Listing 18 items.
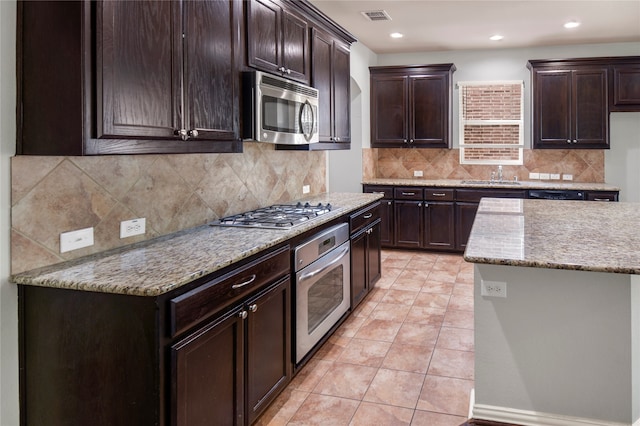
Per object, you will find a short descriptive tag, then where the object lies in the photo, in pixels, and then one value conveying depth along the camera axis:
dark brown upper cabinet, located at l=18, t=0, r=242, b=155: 1.83
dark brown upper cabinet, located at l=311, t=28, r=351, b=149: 4.09
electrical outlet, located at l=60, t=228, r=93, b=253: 2.14
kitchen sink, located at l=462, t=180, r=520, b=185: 6.67
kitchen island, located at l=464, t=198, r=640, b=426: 2.27
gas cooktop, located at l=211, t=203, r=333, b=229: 3.09
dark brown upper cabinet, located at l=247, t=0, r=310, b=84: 3.02
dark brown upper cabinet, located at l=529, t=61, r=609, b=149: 6.30
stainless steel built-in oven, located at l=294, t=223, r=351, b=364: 3.04
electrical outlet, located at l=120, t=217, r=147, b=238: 2.48
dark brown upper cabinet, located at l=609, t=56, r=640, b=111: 6.20
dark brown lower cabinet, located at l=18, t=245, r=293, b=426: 1.79
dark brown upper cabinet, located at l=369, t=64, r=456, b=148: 6.84
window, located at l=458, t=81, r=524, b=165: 6.96
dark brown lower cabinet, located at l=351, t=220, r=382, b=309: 4.20
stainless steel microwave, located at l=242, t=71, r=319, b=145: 2.93
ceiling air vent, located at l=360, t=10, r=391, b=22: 5.06
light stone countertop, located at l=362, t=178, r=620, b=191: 6.16
